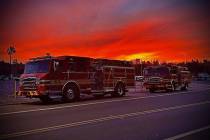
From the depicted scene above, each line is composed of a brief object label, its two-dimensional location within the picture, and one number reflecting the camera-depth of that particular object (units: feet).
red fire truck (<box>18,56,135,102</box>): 59.21
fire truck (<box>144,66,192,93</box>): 93.09
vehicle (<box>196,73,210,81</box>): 245.08
